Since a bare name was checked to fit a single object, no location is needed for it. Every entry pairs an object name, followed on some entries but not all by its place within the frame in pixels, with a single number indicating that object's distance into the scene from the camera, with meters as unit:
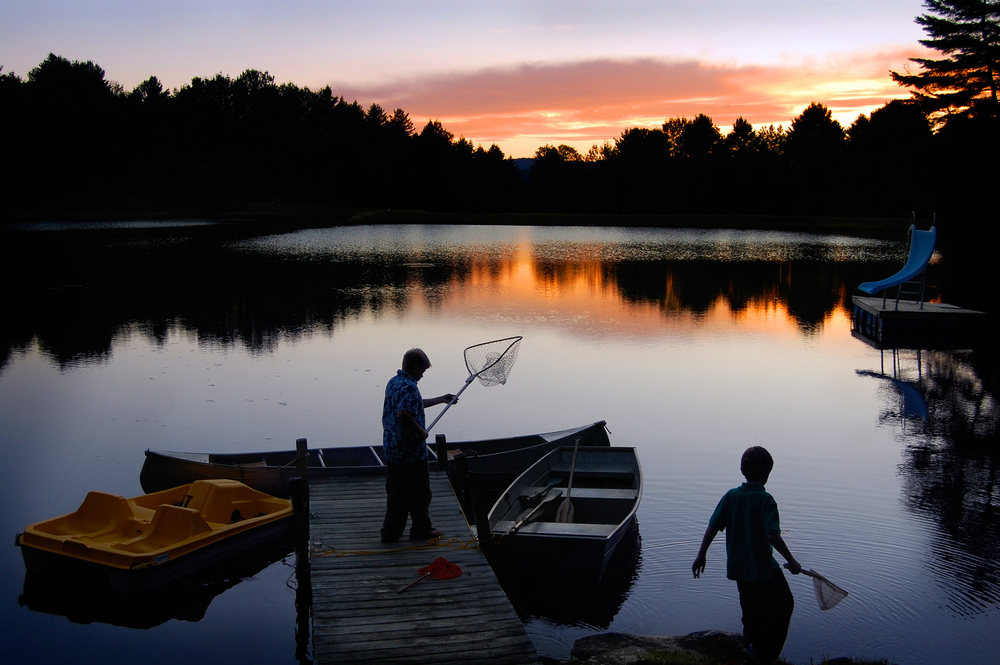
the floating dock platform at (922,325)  23.45
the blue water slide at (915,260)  24.19
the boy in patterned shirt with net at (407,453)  8.09
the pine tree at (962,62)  50.41
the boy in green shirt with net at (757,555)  5.71
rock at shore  6.89
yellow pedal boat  8.55
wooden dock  6.64
